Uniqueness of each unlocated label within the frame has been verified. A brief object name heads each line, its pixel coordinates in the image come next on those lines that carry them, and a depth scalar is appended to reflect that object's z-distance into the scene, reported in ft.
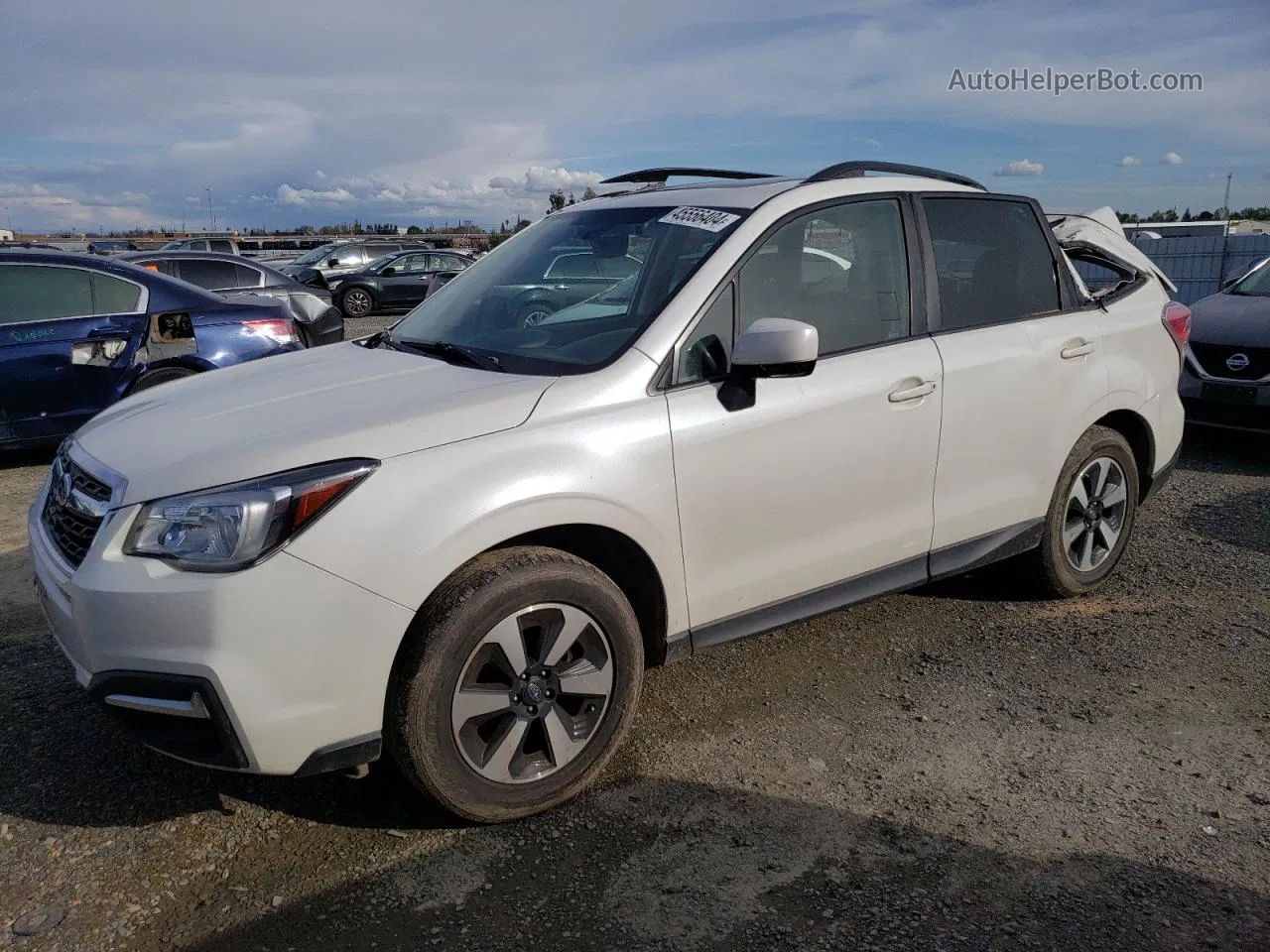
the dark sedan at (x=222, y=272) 39.68
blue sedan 21.30
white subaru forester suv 8.16
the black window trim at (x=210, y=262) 40.58
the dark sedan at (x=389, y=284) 69.51
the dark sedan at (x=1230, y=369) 23.36
